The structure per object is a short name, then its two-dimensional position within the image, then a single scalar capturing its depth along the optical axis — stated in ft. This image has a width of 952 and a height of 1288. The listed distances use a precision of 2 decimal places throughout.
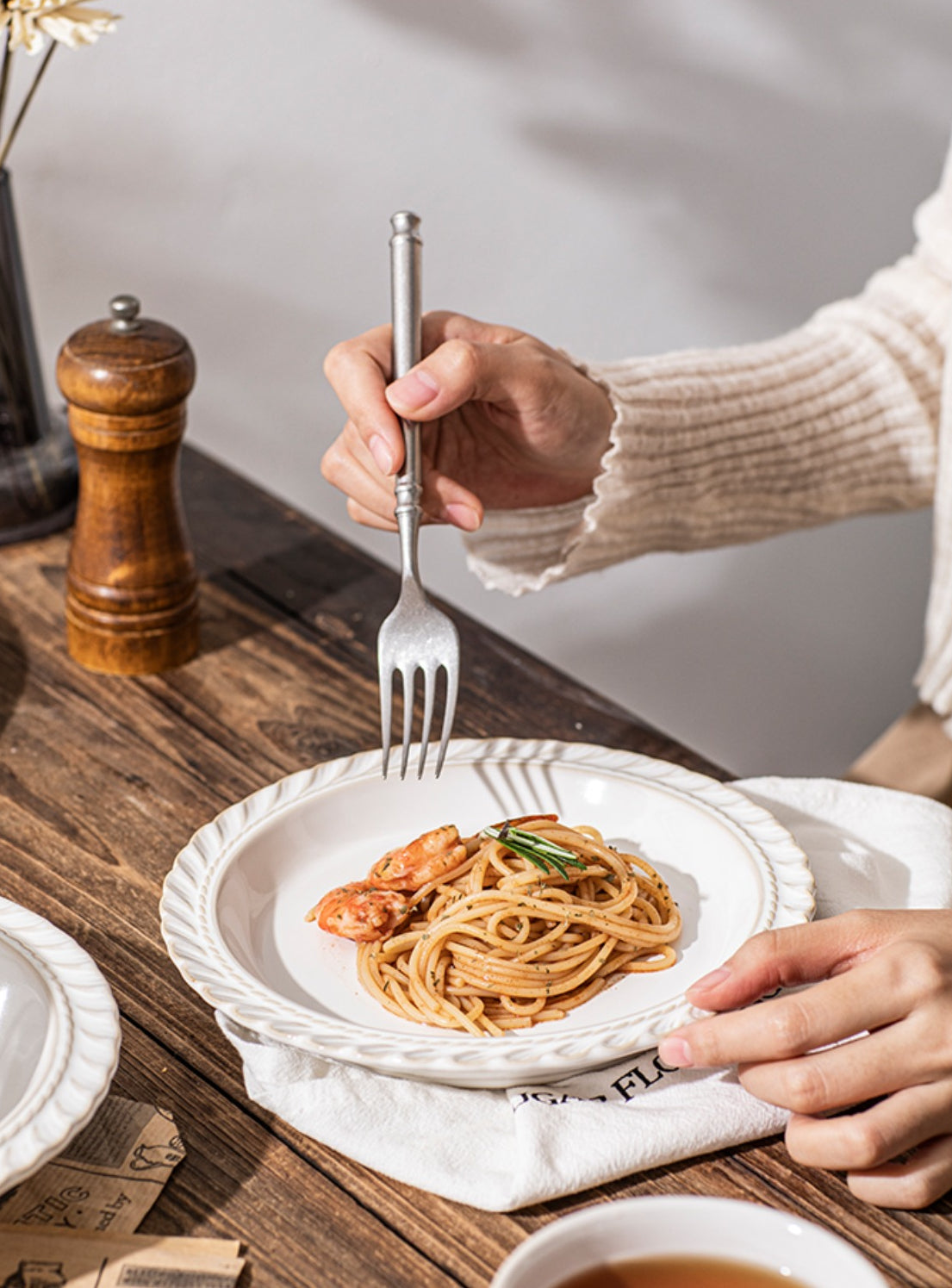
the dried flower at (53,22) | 3.62
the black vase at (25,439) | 4.48
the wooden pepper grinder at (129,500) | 3.74
